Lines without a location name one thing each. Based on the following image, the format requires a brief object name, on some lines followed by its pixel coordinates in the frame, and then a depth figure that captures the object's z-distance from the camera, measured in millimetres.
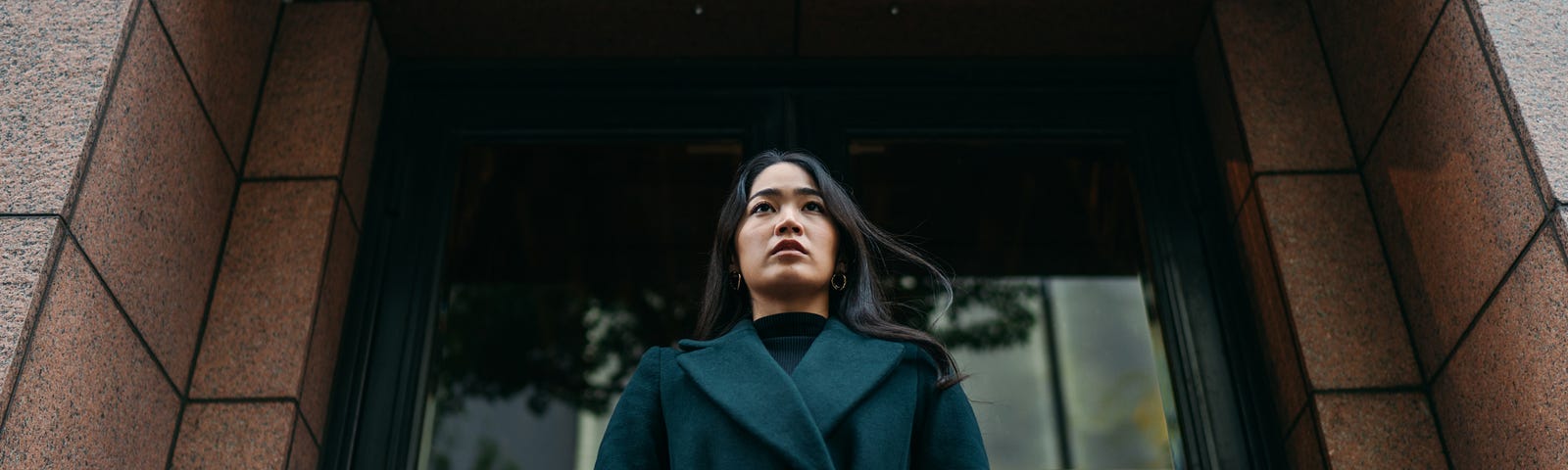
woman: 3230
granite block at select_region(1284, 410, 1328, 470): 4230
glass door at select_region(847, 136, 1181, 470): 5316
